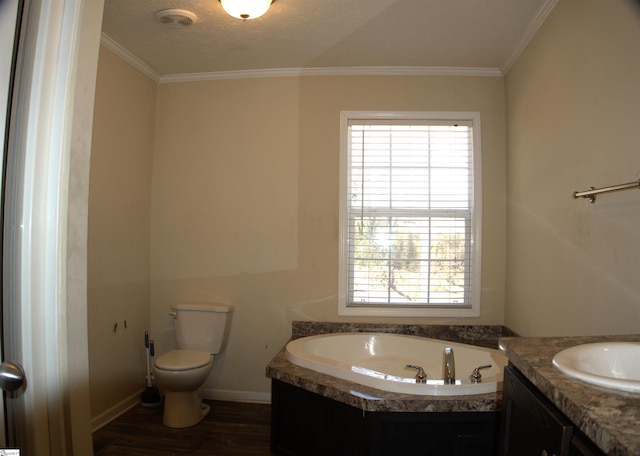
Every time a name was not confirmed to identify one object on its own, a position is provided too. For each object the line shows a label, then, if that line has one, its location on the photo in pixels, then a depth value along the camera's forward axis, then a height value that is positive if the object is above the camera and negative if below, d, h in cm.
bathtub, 207 -62
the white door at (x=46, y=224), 83 +5
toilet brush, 287 -103
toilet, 255 -72
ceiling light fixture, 203 +126
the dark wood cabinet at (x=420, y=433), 179 -78
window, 297 +33
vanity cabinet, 85 -39
